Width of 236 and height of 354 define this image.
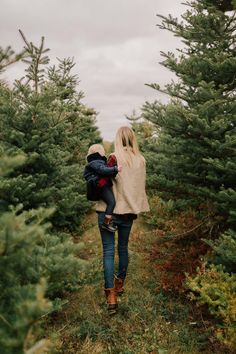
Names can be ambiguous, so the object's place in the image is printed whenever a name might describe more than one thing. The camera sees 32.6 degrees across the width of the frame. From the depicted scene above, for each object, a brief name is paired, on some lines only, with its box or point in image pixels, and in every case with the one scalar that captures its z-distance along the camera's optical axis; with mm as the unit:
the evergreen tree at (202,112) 7176
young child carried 6480
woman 6617
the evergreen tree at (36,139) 6977
